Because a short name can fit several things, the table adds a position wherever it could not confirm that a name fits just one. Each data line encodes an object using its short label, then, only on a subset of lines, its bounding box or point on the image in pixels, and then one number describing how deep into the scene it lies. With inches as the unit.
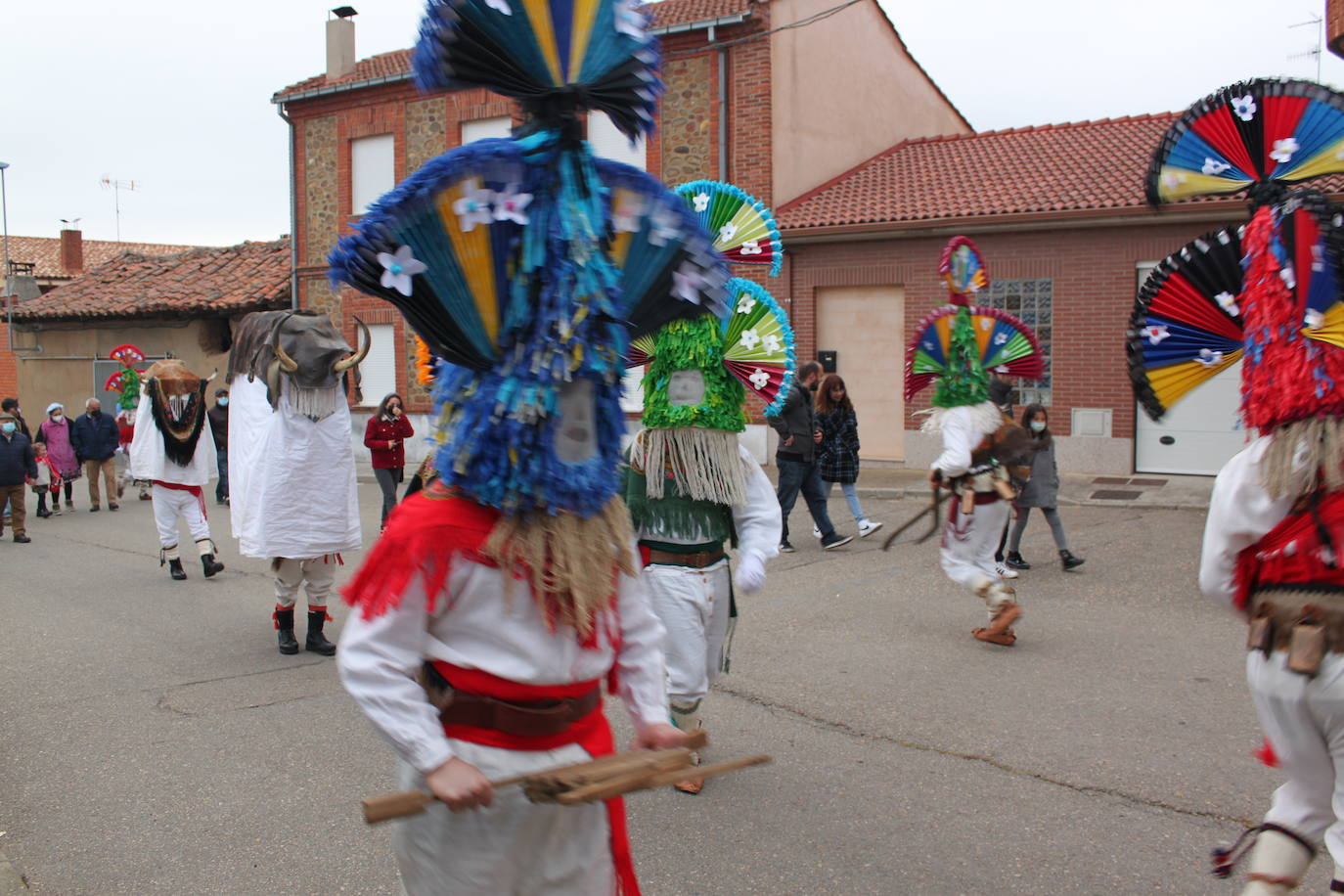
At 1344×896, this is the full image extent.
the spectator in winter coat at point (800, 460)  398.6
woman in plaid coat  426.6
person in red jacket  446.3
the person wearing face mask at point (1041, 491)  351.9
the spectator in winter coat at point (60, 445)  611.5
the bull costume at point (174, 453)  360.5
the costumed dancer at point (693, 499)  172.6
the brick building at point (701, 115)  693.3
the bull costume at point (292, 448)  252.8
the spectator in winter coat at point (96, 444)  604.4
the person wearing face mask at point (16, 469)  491.2
